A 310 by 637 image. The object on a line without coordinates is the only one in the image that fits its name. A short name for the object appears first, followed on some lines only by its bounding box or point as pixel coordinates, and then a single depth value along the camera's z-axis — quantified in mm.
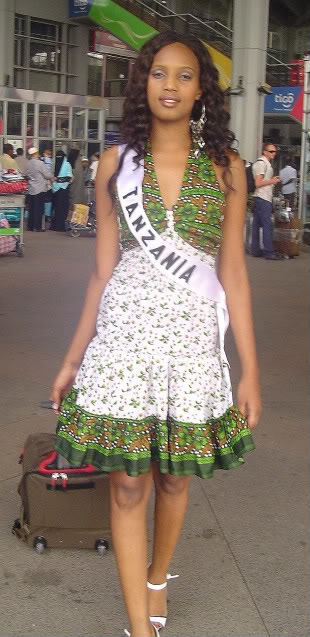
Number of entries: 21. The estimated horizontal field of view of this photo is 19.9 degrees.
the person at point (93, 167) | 18689
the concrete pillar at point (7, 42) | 21938
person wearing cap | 16922
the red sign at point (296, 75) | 25656
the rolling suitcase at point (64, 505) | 3447
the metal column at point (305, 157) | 16734
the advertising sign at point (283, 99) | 22408
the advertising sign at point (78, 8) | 24469
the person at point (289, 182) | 20859
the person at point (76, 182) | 18203
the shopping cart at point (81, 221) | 16656
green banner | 23062
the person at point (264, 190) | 13500
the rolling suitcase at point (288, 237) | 14736
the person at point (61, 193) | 17844
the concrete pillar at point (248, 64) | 17531
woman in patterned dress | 2559
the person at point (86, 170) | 19031
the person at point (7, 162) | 14414
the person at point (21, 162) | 17286
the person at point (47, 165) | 18891
